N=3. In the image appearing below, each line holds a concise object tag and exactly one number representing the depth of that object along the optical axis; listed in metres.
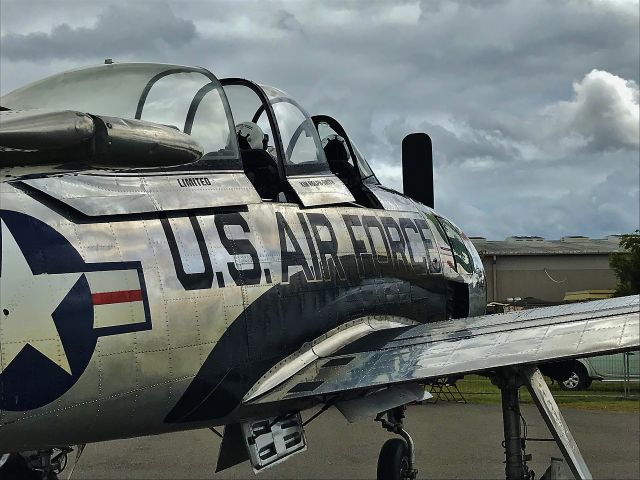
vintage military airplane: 4.32
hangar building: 55.09
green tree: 38.81
